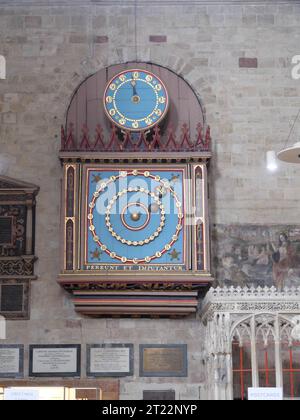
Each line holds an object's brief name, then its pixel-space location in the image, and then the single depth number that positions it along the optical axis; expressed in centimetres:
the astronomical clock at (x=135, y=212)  1261
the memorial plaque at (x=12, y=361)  1266
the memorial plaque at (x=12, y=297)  1283
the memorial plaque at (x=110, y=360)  1260
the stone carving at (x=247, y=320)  1088
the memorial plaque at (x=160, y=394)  1247
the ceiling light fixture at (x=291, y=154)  938
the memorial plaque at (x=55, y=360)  1261
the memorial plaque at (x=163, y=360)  1257
